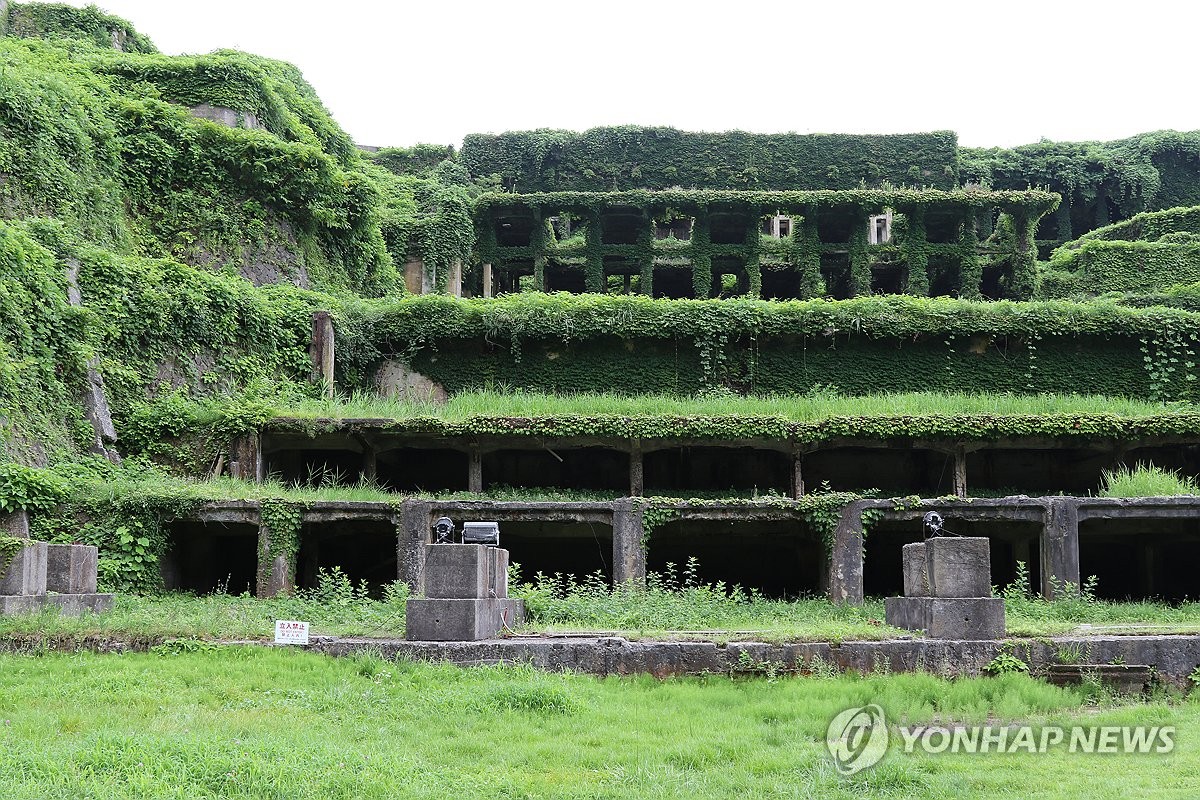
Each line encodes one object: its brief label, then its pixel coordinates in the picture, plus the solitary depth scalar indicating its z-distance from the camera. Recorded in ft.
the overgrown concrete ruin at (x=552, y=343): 69.10
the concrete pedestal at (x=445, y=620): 43.39
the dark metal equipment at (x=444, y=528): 47.47
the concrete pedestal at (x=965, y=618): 43.88
